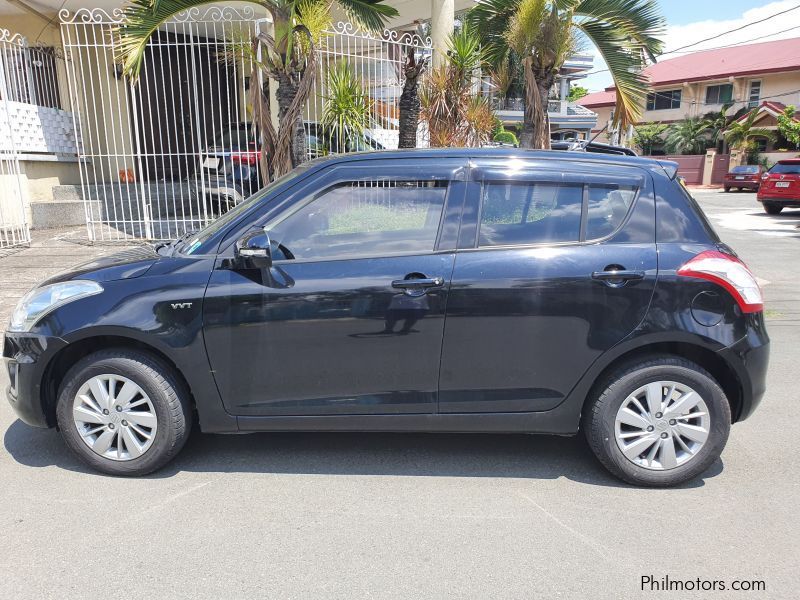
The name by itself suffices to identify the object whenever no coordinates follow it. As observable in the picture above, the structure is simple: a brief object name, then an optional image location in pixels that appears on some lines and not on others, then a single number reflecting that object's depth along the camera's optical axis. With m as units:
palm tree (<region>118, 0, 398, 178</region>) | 7.29
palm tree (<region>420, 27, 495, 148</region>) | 9.30
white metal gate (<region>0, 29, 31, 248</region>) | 9.54
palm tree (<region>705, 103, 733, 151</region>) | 38.81
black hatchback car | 3.33
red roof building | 37.88
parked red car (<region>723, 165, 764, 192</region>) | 29.75
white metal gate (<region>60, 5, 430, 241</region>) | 9.39
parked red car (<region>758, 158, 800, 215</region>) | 17.61
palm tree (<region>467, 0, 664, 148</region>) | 8.41
